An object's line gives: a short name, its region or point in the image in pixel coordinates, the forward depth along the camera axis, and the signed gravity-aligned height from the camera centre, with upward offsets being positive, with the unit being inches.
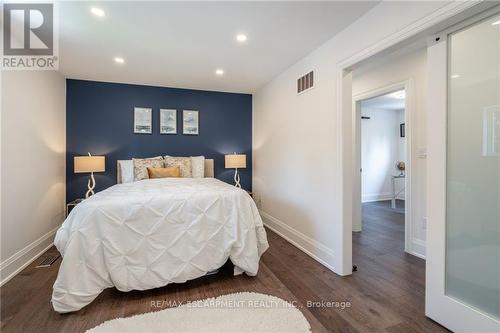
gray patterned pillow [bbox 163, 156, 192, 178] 151.3 +0.0
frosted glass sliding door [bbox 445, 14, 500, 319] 53.3 -0.9
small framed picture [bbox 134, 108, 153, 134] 157.8 +30.5
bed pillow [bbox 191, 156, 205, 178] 156.8 -2.1
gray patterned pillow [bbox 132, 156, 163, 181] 142.7 -0.7
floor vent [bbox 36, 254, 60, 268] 99.2 -44.5
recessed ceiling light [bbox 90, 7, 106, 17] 76.3 +52.3
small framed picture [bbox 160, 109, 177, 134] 163.3 +31.3
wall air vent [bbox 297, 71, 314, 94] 108.4 +41.0
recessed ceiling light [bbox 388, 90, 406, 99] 183.2 +57.5
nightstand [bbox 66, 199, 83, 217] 133.4 -24.5
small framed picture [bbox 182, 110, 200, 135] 168.2 +31.3
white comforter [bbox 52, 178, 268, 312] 68.7 -25.6
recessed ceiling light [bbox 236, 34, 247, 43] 94.1 +53.5
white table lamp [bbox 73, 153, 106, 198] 131.3 -0.7
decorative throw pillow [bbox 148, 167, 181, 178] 138.2 -5.0
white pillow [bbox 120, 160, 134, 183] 145.2 -4.0
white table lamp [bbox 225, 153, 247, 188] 164.4 +2.3
